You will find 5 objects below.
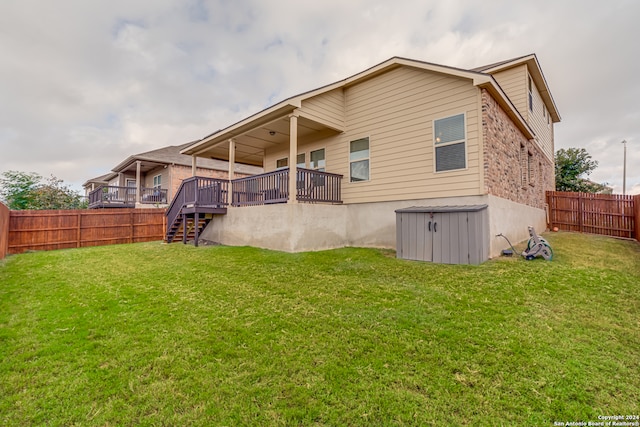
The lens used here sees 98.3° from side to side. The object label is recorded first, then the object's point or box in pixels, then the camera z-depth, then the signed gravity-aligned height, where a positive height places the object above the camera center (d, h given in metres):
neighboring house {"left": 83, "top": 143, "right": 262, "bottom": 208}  18.83 +3.22
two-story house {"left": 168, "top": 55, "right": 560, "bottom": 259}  7.31 +1.84
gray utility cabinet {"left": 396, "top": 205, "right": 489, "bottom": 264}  6.18 -0.37
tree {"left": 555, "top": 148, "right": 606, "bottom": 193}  19.36 +3.47
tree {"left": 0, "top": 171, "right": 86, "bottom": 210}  21.64 +2.07
